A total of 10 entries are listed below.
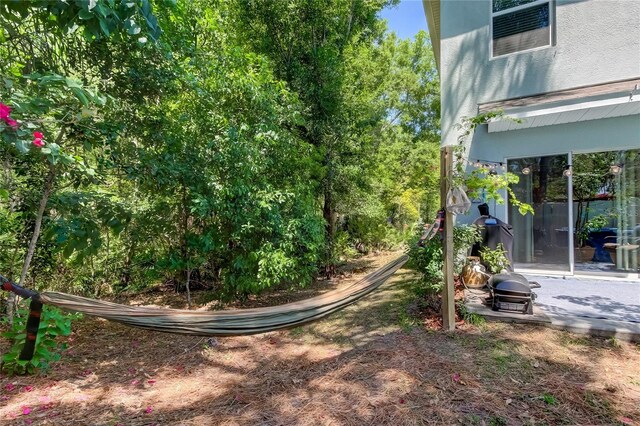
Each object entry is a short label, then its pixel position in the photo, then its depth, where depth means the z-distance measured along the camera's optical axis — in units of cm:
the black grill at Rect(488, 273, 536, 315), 343
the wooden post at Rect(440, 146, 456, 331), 326
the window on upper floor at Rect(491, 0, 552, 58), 509
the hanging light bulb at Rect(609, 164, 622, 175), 483
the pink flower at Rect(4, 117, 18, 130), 189
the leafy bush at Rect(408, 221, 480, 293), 349
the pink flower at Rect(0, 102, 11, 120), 184
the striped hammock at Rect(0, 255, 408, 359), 214
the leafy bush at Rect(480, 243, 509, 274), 446
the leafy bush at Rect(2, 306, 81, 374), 270
